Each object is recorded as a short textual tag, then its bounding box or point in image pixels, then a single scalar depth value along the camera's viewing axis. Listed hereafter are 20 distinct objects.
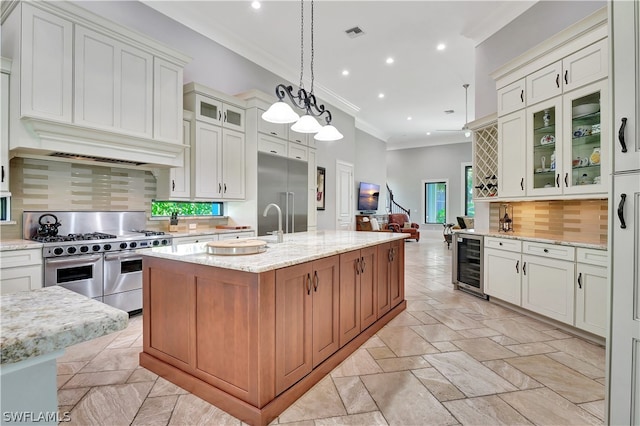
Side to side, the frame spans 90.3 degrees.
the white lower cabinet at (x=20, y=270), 2.54
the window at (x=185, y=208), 4.12
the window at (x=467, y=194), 11.19
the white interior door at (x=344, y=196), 7.80
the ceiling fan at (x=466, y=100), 6.69
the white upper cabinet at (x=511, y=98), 3.69
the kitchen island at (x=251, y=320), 1.78
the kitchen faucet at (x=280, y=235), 2.85
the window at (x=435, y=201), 11.77
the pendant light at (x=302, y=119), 2.68
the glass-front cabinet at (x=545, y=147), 3.26
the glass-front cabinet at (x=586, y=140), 2.79
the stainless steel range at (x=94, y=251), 2.85
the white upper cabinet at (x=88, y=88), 2.73
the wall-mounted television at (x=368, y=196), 9.54
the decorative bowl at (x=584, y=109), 2.94
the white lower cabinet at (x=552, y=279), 2.75
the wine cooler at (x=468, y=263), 4.23
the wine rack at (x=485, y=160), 4.47
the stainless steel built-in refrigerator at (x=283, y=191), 4.77
